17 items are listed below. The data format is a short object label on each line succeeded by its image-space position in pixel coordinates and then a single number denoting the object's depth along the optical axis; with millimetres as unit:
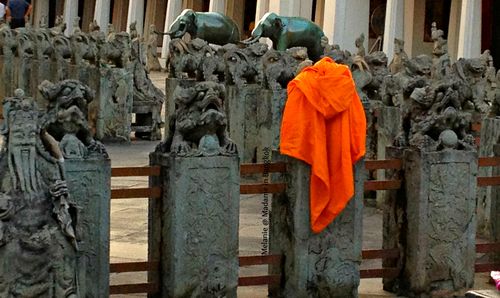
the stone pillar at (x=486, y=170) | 12703
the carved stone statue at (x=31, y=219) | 8234
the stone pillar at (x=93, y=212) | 8781
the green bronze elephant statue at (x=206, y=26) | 26781
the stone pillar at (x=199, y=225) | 9266
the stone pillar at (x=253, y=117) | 16109
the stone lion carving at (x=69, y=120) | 8820
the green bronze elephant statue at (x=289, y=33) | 25656
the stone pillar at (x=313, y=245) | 9859
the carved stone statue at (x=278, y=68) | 16266
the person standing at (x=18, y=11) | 28656
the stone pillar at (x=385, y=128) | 14945
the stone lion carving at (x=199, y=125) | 9305
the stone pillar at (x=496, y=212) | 11094
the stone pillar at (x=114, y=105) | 20469
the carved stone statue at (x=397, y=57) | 21381
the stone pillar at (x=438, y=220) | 10281
